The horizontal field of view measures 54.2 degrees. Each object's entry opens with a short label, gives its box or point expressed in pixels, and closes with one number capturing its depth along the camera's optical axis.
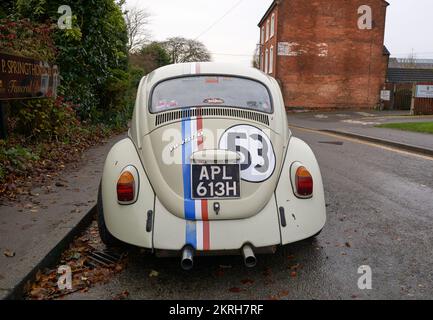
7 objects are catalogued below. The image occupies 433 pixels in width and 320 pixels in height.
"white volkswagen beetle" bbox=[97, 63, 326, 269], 3.26
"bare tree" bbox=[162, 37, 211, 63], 64.12
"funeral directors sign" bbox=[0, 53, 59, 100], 5.99
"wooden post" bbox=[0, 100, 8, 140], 7.11
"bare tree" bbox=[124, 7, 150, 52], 56.09
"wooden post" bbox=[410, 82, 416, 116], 25.88
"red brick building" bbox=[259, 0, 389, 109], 34.00
